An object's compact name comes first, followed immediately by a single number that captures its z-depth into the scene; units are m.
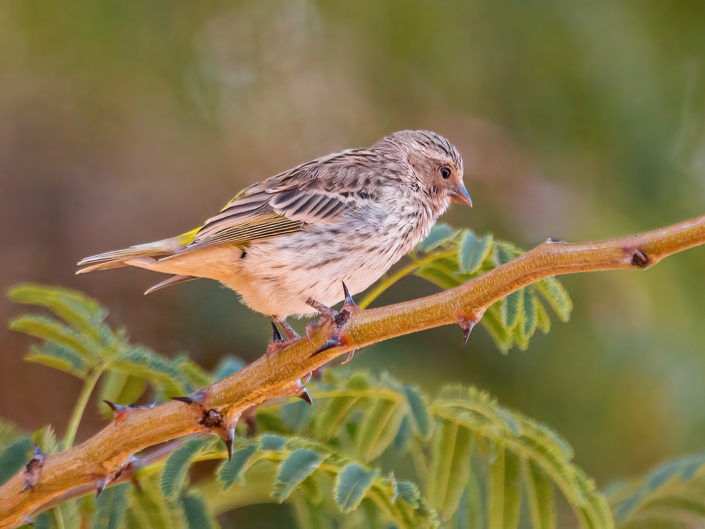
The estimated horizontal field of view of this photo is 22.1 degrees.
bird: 5.99
